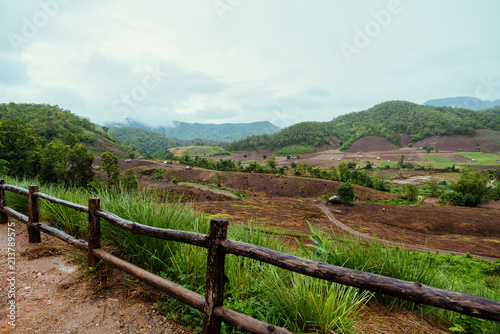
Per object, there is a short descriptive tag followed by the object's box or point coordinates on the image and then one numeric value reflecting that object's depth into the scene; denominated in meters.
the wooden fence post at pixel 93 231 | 3.06
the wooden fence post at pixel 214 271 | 1.95
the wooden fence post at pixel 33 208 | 4.03
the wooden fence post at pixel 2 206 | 5.02
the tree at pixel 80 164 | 19.89
